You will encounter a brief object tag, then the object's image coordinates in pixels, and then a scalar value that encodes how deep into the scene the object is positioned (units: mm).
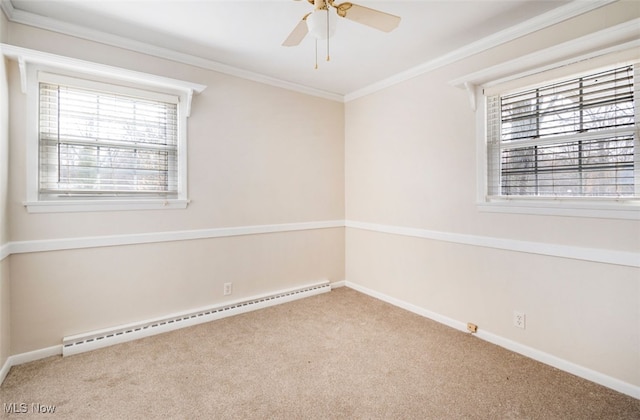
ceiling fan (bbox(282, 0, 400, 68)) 1594
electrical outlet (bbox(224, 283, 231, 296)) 3105
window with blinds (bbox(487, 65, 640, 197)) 1936
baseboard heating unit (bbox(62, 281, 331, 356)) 2371
